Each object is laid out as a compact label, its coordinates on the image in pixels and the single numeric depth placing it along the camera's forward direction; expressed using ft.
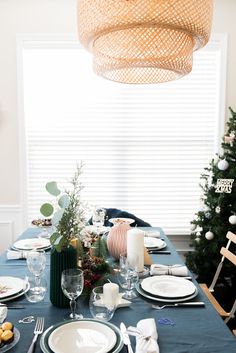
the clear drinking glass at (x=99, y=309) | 3.91
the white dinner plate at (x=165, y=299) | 4.39
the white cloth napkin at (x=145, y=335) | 3.21
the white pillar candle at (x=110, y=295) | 3.86
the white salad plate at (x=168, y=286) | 4.54
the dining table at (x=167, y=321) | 3.42
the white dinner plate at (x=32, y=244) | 6.68
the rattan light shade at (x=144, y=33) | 4.28
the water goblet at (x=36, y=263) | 4.58
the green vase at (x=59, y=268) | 4.22
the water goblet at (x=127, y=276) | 4.65
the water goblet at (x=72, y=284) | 3.91
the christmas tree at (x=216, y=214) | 9.32
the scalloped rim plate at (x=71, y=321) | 3.27
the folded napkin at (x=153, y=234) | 7.64
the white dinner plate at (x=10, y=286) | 4.45
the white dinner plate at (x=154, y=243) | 6.72
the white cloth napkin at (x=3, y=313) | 3.69
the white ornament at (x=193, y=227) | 10.06
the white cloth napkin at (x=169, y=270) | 5.28
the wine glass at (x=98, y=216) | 7.07
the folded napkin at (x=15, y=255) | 5.99
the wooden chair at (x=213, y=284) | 6.27
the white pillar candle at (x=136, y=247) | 5.22
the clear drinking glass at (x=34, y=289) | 4.41
